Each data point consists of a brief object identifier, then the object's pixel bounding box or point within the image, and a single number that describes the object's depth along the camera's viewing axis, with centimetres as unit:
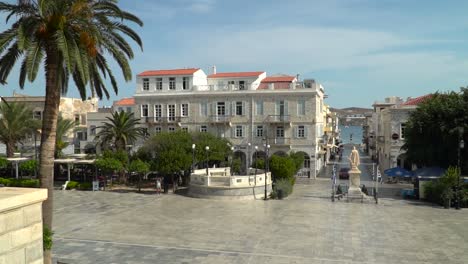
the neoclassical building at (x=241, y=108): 4716
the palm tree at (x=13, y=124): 4219
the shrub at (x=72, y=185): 3666
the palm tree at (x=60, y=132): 4384
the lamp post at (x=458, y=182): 2778
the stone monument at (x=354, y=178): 3091
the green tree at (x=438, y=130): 3170
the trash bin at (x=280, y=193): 3109
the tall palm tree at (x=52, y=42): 1341
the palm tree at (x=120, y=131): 4056
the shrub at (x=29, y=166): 3925
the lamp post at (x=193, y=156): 3562
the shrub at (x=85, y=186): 3647
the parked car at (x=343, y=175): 4625
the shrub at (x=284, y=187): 3127
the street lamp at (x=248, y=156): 4753
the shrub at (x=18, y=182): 3603
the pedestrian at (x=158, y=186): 3388
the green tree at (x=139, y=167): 3503
